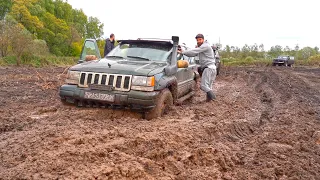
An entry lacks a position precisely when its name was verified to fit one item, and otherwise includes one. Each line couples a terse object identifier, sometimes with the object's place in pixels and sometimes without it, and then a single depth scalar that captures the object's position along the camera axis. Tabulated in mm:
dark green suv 5777
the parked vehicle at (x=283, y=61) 42344
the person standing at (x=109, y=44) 10156
